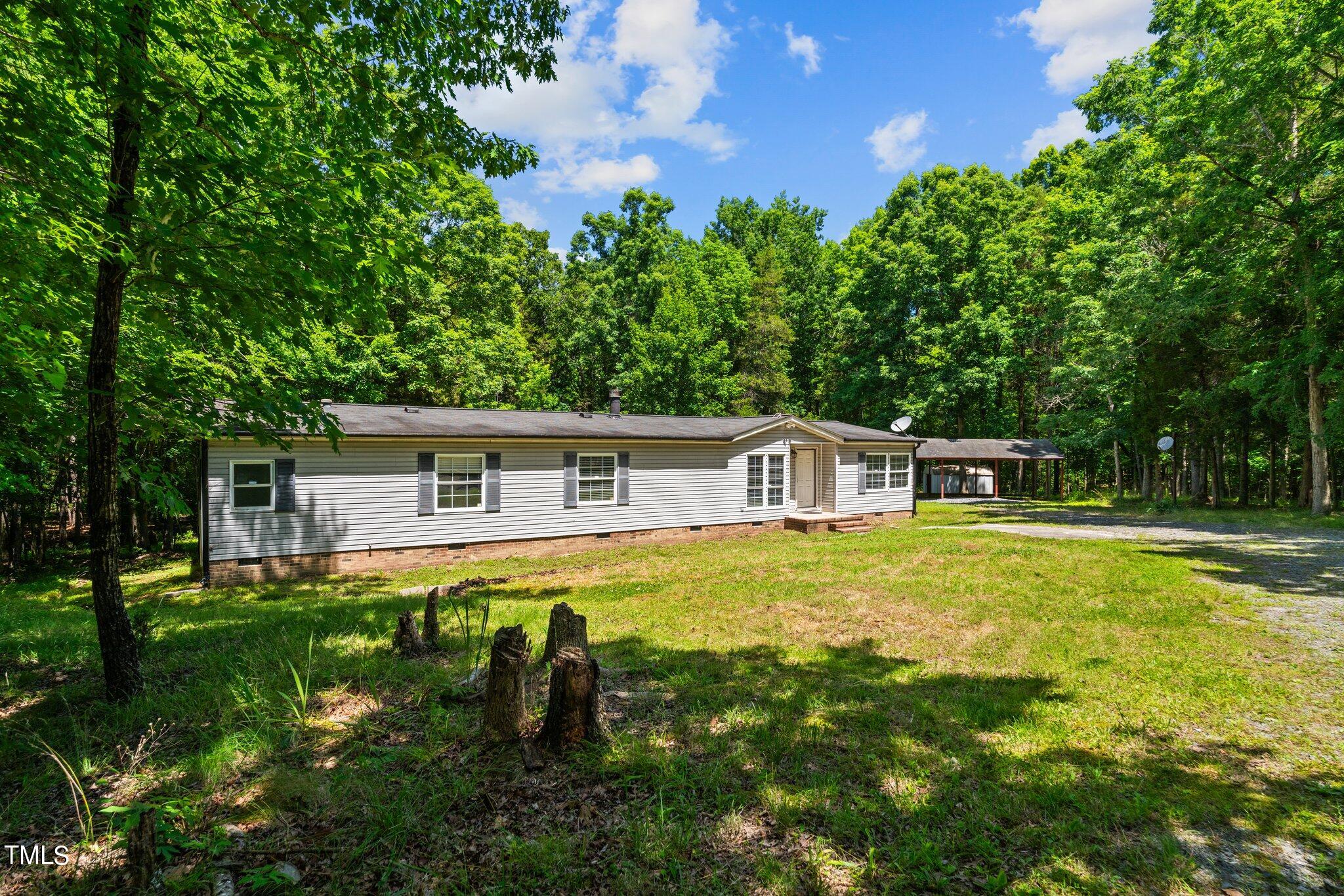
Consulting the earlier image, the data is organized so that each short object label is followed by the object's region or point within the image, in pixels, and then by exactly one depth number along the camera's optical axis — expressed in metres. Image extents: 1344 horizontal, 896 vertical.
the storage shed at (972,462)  27.30
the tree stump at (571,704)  3.70
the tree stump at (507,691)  3.69
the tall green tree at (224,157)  3.13
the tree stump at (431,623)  5.70
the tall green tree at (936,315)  29.81
